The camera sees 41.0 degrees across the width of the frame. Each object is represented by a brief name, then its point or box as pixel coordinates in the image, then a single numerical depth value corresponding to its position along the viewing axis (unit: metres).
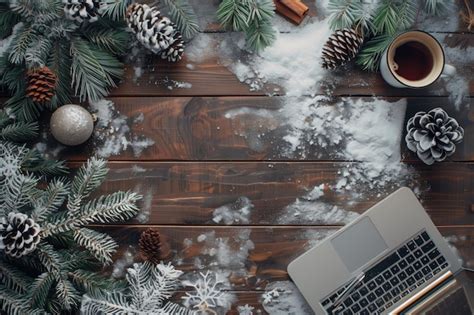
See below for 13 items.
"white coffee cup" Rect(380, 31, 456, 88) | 1.18
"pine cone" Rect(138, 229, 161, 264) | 1.19
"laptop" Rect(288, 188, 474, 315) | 1.17
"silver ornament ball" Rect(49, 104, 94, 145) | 1.18
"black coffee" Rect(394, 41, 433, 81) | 1.20
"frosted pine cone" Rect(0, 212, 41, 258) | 1.10
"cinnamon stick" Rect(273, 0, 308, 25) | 1.22
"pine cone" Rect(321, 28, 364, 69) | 1.19
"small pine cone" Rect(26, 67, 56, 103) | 1.16
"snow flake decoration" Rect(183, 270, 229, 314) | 1.21
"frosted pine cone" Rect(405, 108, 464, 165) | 1.17
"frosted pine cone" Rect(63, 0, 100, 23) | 1.16
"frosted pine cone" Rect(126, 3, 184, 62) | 1.18
